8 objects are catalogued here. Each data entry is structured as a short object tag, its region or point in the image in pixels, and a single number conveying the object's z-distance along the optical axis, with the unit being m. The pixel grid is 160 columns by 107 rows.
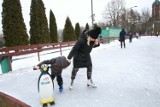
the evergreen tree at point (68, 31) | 18.70
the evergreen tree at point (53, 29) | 17.79
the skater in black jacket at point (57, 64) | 2.56
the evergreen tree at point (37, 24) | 14.38
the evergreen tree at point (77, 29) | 22.32
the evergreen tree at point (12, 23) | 11.98
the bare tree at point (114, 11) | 34.63
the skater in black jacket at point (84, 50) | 2.74
